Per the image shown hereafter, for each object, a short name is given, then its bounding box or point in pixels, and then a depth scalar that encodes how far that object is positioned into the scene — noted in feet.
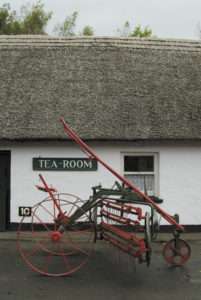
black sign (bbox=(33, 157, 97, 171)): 26.78
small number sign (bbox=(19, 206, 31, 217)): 26.52
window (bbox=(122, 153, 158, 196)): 27.66
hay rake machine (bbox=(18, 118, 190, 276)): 16.37
